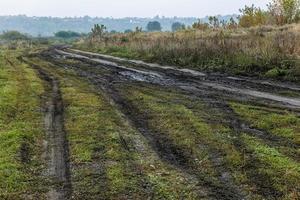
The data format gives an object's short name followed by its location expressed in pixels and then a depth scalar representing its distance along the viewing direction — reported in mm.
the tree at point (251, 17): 49222
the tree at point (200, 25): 52594
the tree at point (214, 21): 52088
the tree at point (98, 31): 67312
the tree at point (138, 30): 63272
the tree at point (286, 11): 41688
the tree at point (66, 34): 180688
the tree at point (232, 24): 48031
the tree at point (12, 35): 146100
